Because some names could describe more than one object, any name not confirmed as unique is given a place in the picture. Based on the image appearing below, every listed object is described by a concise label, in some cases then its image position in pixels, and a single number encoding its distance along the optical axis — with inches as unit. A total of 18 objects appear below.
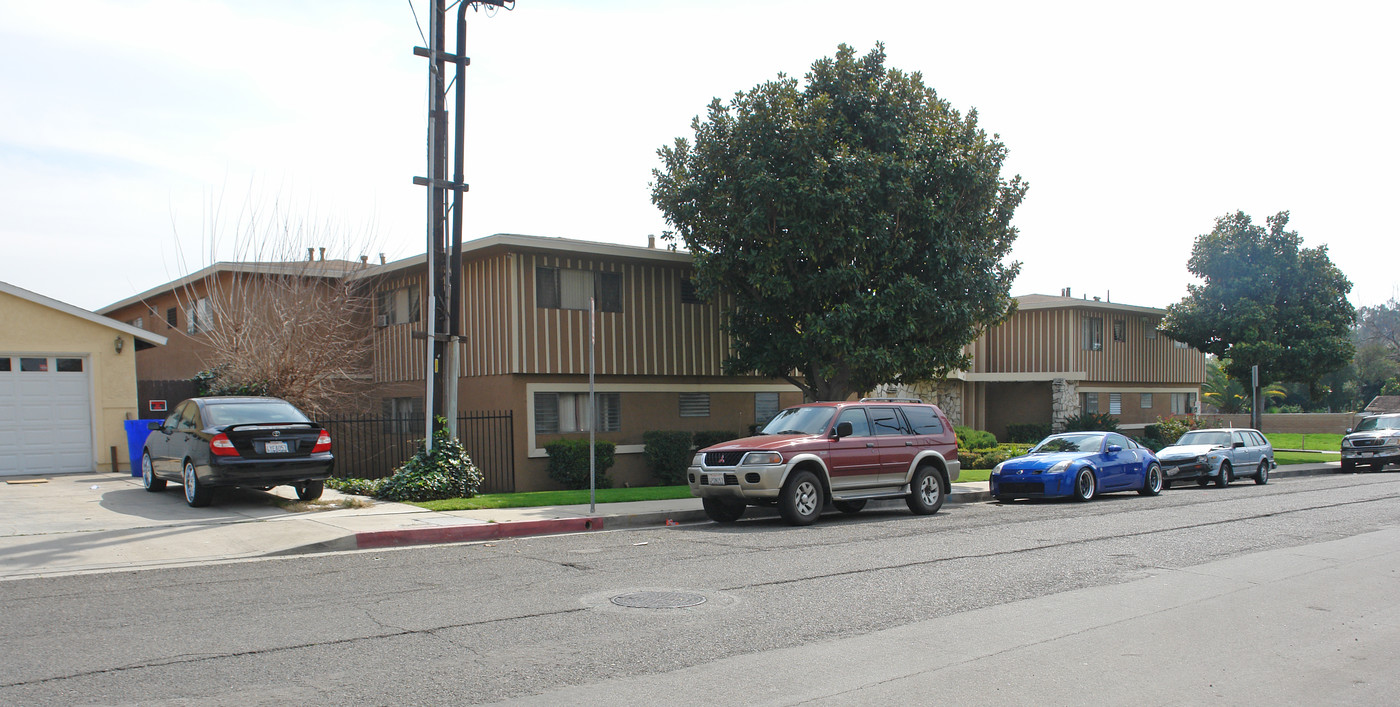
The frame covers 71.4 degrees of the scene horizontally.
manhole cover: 308.3
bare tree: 797.2
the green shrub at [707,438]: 879.7
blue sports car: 687.7
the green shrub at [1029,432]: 1357.0
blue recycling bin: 673.0
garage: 718.5
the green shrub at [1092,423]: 1302.9
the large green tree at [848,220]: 732.7
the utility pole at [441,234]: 642.2
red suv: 522.3
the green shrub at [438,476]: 604.1
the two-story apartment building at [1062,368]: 1357.0
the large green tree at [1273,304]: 1243.8
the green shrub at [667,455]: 845.8
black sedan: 514.6
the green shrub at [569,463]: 778.8
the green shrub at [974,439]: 1157.1
